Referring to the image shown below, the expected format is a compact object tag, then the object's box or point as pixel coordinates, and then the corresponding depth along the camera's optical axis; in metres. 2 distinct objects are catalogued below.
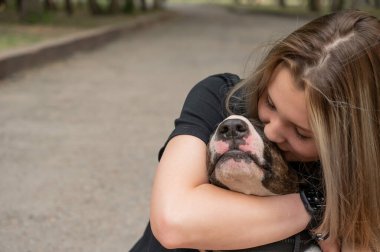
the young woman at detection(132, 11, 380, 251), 2.16
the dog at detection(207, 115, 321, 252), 2.20
